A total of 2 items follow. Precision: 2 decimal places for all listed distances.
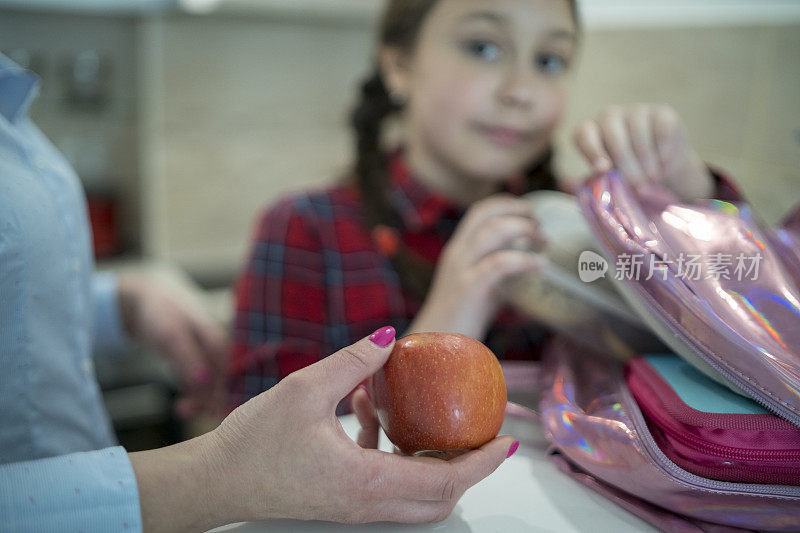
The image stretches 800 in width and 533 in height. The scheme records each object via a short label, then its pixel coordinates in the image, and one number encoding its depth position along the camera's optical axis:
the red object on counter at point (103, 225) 1.23
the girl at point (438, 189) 0.40
